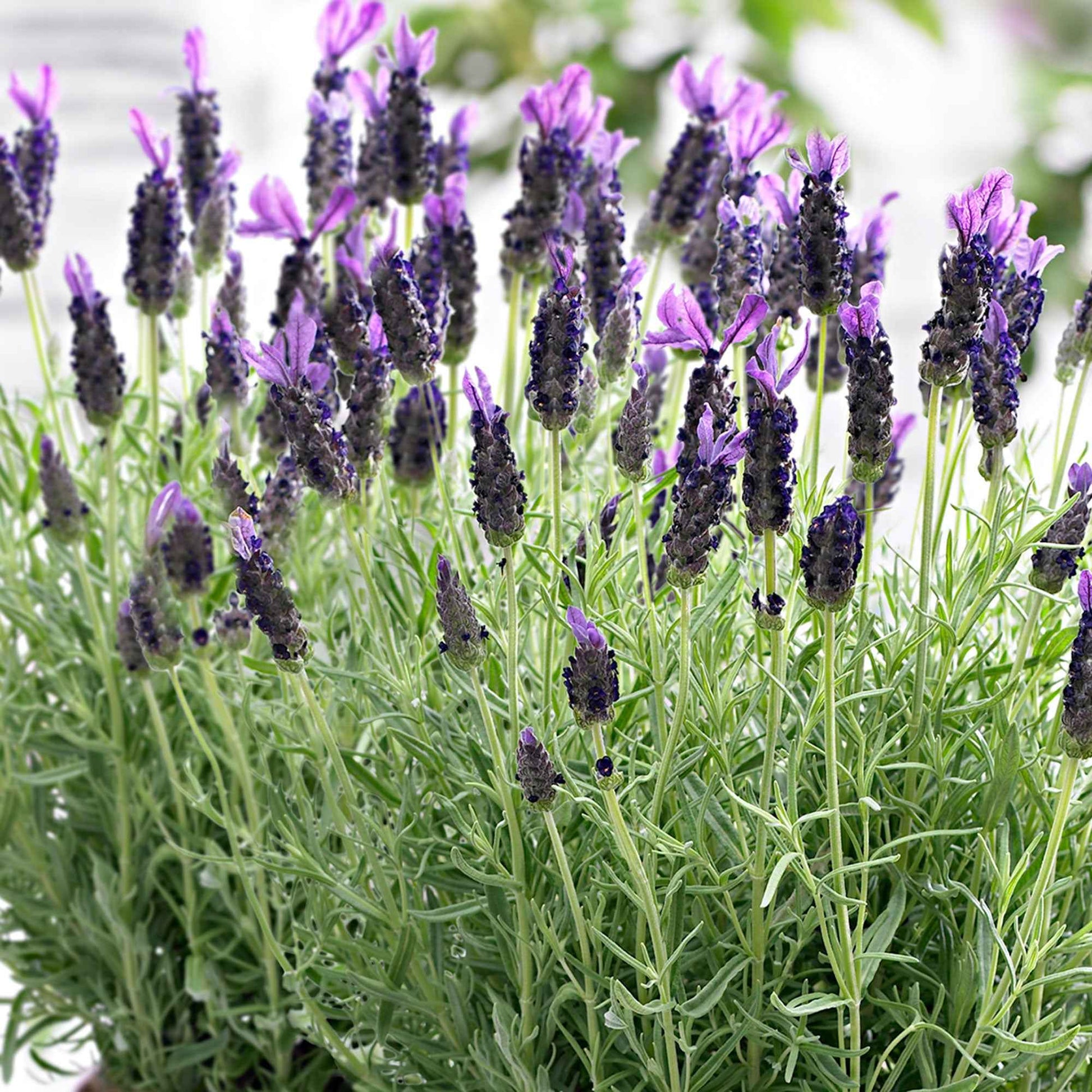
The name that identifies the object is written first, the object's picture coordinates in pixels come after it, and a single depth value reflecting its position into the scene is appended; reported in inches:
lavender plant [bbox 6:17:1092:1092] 27.8
